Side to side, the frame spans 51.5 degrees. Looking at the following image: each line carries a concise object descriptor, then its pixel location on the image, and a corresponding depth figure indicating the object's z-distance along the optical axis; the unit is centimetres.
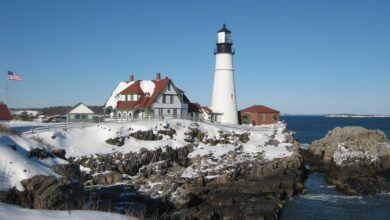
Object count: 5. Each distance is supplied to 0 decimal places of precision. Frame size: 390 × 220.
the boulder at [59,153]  1829
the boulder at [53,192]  1175
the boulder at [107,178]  2780
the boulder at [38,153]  1653
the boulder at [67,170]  1554
